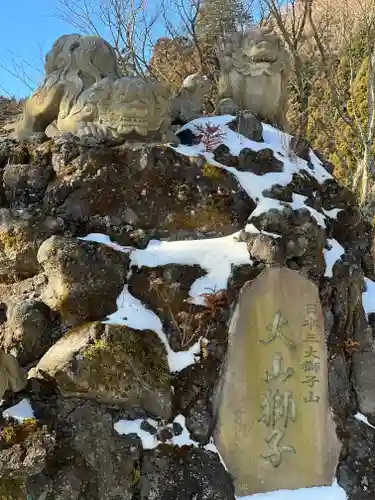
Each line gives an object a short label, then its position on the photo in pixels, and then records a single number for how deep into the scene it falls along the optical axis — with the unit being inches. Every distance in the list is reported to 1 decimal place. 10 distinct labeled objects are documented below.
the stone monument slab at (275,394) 144.3
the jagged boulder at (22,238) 165.3
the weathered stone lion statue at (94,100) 178.1
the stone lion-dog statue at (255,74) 230.8
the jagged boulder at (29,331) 152.0
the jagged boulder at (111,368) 137.3
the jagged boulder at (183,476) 134.0
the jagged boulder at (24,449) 120.7
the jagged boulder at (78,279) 151.8
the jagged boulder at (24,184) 176.9
